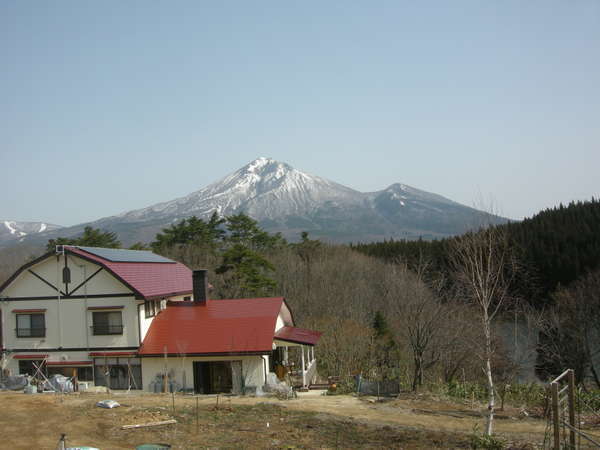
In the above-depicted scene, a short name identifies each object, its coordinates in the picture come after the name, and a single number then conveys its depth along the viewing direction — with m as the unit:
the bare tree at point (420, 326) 21.19
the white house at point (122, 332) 20.56
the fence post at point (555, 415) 8.95
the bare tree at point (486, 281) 11.93
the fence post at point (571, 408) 9.53
